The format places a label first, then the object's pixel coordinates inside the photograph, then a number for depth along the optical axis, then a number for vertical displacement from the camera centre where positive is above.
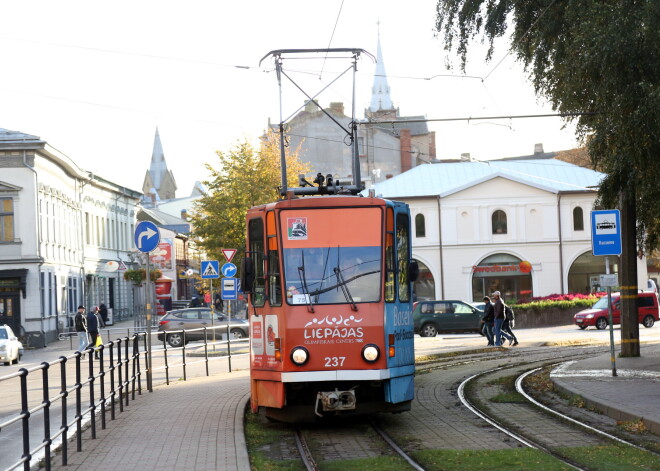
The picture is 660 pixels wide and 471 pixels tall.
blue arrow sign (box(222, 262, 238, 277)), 35.00 +0.37
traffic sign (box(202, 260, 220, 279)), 34.84 +0.42
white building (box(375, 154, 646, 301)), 67.88 +2.05
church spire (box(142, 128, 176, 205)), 181.62 +18.16
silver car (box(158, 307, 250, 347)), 41.91 -1.54
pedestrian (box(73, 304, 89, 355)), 35.56 -1.28
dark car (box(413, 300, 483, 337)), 45.47 -1.85
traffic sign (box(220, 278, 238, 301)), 33.94 -0.21
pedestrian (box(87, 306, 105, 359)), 35.22 -1.26
